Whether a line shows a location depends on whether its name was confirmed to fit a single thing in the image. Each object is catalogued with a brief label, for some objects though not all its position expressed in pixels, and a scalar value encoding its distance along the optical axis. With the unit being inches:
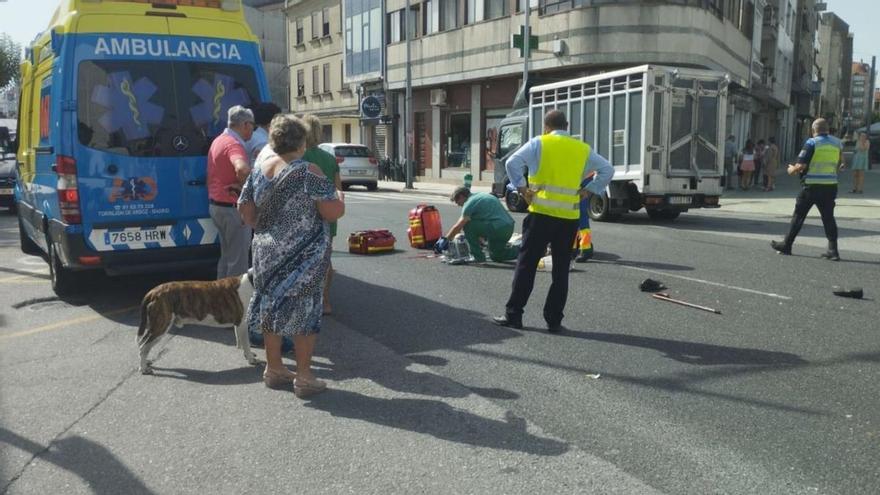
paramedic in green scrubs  386.0
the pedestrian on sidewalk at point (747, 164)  967.6
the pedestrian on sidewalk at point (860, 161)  858.1
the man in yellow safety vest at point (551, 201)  246.5
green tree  1863.9
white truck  563.8
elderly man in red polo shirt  243.6
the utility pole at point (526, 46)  930.1
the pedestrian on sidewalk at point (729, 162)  946.7
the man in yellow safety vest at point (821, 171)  405.1
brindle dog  206.7
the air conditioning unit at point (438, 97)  1249.4
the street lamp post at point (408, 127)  1113.4
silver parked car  1069.8
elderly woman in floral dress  179.6
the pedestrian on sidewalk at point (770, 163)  978.5
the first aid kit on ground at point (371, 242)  428.1
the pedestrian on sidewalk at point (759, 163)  1061.8
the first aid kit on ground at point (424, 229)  441.1
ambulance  258.1
